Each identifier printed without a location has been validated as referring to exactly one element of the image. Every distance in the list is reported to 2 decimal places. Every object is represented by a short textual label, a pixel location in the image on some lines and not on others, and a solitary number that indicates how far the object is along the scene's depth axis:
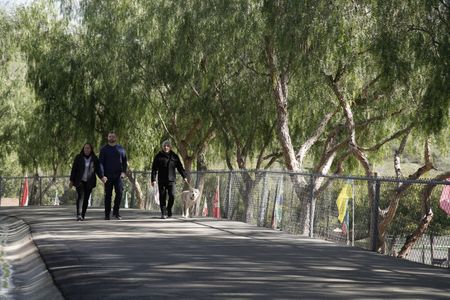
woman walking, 21.52
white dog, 23.94
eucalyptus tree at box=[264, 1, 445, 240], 23.38
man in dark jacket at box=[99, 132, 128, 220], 21.42
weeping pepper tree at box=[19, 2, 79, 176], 43.62
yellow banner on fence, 17.66
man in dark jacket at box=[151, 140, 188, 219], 22.14
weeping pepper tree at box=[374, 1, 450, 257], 20.95
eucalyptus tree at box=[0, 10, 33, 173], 48.94
